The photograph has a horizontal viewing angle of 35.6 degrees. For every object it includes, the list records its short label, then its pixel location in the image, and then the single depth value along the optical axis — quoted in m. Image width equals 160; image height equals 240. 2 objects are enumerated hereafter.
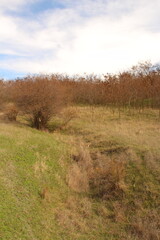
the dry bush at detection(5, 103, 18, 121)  19.52
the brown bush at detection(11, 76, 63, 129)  18.53
